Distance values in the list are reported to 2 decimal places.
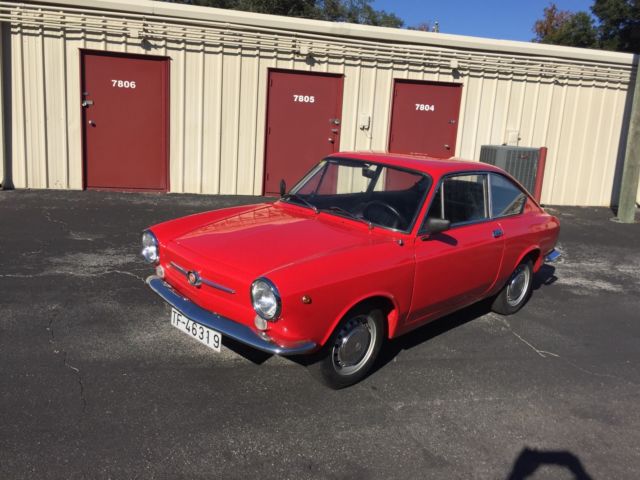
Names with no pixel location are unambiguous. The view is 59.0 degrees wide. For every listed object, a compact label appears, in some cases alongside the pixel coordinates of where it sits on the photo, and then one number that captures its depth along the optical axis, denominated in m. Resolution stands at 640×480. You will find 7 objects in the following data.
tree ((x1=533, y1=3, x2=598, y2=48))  29.98
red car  3.36
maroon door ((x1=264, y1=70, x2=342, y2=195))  10.93
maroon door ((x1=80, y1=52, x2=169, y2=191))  10.15
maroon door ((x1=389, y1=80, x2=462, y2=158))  11.52
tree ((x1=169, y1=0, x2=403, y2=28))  24.33
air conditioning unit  10.61
